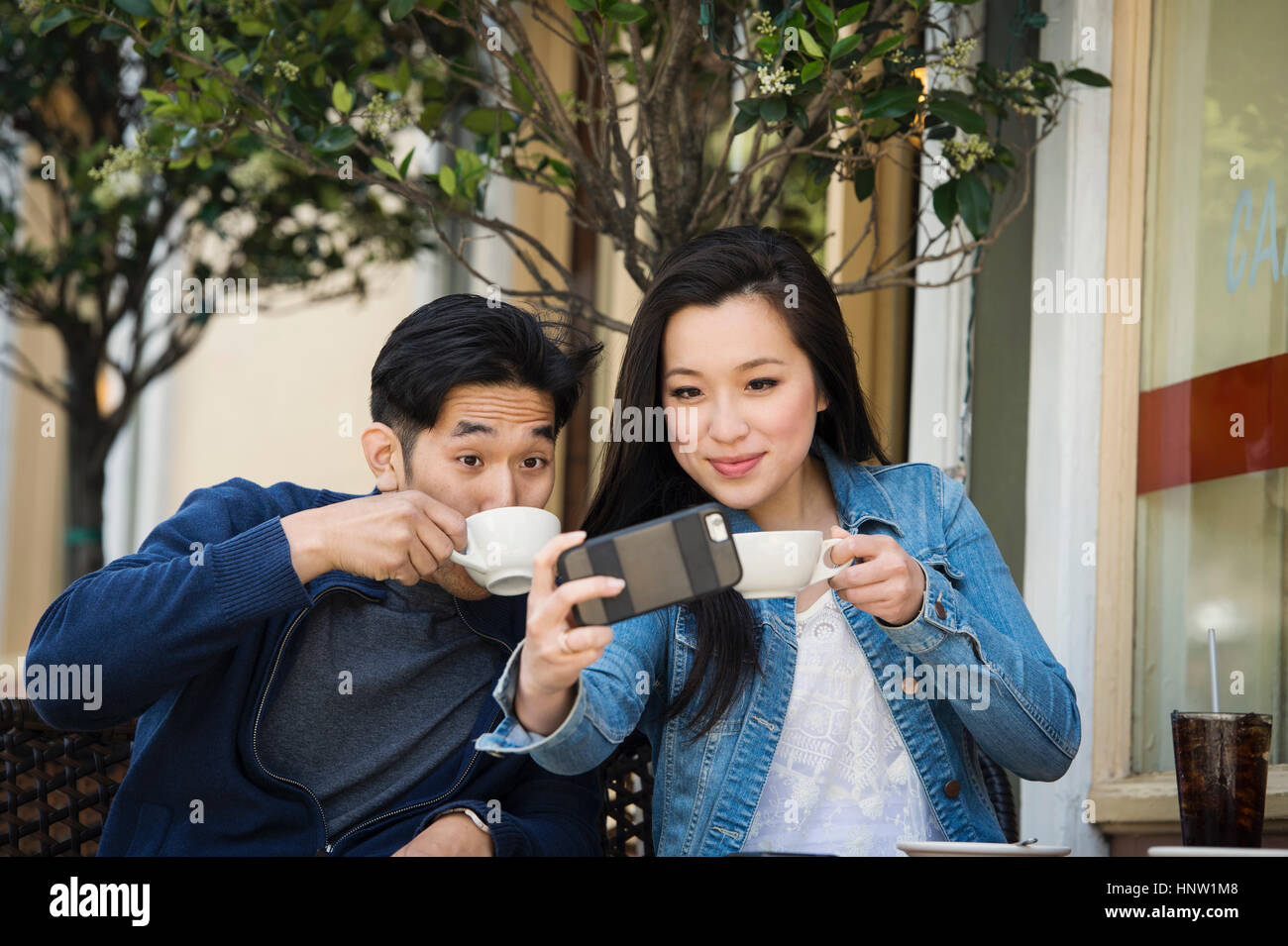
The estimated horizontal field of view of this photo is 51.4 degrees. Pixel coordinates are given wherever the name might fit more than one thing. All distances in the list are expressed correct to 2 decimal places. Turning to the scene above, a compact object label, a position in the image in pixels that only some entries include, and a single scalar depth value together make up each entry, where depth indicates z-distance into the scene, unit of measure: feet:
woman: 5.94
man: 5.82
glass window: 7.18
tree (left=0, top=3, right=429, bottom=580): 13.62
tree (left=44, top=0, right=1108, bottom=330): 7.39
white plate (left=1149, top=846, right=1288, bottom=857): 3.96
